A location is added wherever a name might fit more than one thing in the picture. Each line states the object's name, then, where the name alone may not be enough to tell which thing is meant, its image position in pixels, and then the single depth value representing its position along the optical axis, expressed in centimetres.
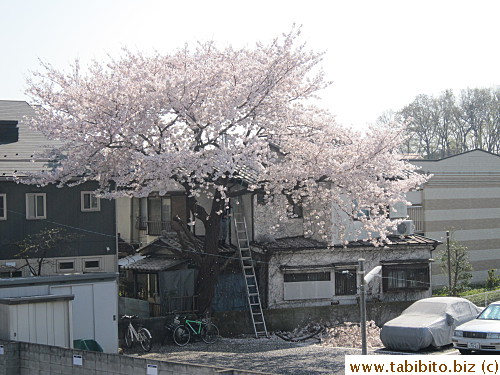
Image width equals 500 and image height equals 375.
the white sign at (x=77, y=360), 1459
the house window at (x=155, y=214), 3209
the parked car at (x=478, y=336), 1691
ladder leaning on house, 2570
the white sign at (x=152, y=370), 1301
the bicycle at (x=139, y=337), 2205
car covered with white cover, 1873
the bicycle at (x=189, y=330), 2304
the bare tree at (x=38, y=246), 2480
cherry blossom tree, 2227
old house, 2808
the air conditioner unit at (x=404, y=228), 3133
